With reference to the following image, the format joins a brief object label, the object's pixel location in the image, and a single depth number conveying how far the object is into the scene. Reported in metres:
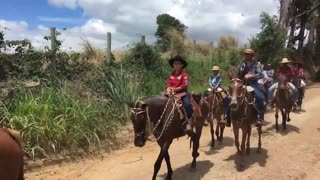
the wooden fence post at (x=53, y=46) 8.02
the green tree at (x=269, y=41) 12.21
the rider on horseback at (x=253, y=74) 6.55
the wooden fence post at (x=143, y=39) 10.44
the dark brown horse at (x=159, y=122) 5.07
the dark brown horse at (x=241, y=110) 5.95
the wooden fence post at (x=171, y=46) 12.62
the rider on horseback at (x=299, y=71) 10.67
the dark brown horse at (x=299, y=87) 10.30
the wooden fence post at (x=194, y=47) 13.94
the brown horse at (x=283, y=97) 8.53
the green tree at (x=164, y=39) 12.49
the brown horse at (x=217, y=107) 7.45
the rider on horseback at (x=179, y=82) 5.61
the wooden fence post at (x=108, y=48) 9.29
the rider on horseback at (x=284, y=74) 8.85
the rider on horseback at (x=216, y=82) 7.55
